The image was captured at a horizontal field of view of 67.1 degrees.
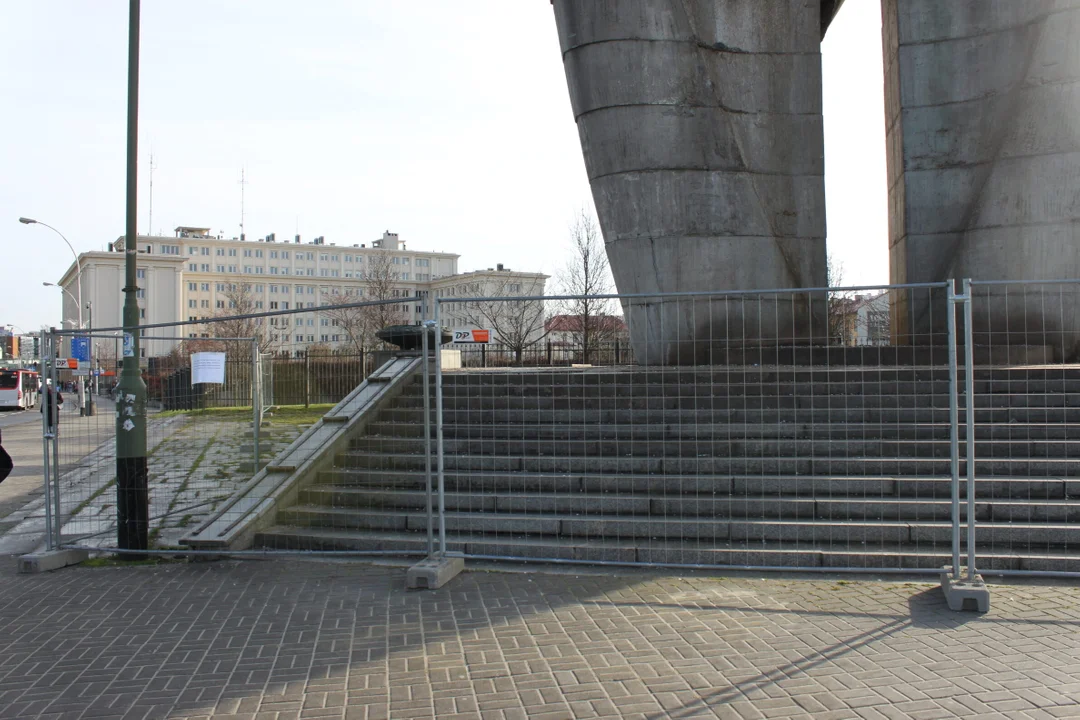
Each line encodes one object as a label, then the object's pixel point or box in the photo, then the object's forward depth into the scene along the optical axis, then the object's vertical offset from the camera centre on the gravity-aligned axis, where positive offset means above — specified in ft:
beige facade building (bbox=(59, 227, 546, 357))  317.63 +48.05
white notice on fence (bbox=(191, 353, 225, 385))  29.29 +0.31
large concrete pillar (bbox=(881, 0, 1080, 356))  38.22 +10.54
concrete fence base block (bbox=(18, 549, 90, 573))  24.31 -5.53
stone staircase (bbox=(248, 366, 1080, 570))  22.77 -3.29
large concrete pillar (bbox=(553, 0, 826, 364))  39.86 +11.12
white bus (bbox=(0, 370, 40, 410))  158.71 -2.42
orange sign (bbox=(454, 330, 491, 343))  35.50 +1.74
